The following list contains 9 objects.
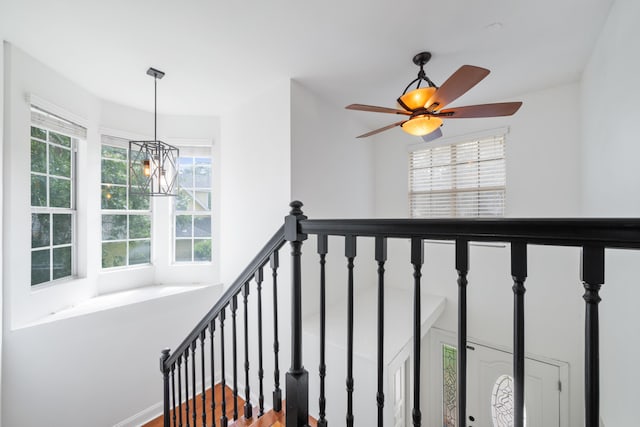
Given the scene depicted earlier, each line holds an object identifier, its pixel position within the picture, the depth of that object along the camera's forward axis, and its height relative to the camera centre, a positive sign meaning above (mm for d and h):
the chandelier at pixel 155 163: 2588 +509
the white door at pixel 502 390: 2889 -2052
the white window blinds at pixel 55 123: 2371 +868
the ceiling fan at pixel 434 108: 1761 +773
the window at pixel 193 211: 3648 +30
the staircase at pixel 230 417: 1377 -2158
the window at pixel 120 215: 3189 -22
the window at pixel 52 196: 2422 +170
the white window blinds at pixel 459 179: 3293 +448
